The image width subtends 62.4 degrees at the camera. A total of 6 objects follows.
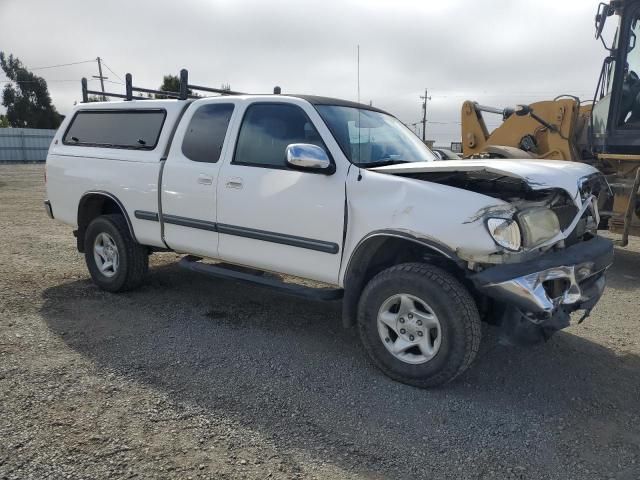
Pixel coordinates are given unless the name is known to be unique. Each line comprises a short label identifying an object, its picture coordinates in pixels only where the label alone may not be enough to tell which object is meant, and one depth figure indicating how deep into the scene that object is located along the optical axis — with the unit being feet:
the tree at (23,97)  153.07
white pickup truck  10.99
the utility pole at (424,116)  156.56
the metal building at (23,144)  113.39
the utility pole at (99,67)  173.07
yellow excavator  22.76
